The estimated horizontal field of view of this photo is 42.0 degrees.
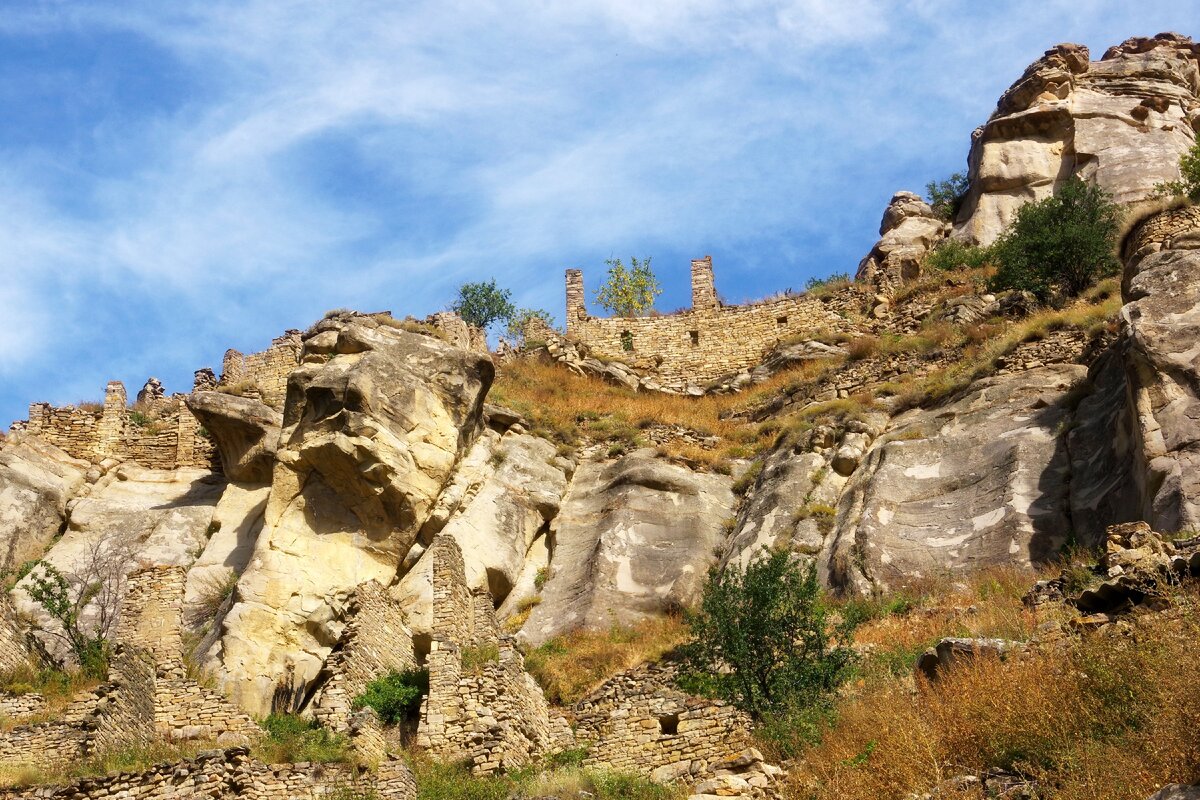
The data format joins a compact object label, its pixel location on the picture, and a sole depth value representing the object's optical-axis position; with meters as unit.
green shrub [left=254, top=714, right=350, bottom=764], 19.77
